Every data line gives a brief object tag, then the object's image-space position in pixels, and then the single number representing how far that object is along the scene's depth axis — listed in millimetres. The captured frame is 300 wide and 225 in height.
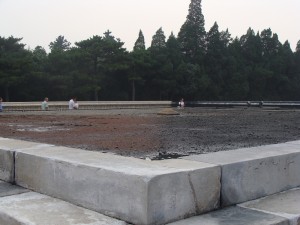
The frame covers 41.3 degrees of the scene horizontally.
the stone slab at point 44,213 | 2572
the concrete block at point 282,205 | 2888
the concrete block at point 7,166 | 3703
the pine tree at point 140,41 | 61250
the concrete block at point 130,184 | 2488
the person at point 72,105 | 27319
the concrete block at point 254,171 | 3072
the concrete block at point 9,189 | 3315
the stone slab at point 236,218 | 2654
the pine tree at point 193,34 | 60262
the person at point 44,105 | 25902
